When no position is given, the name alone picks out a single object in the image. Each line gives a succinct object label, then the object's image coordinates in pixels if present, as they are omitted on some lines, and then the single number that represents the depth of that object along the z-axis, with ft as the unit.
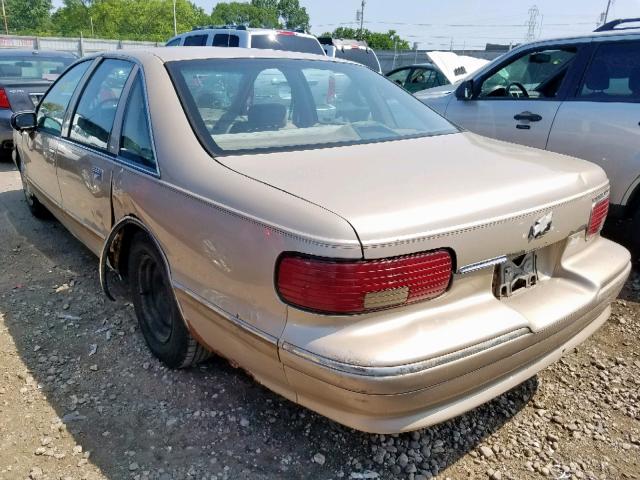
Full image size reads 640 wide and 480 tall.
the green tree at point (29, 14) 230.68
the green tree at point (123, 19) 220.02
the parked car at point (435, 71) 28.35
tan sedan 5.62
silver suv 12.92
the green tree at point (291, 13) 330.85
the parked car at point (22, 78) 24.14
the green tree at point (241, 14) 305.45
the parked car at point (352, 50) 39.01
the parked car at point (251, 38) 27.76
